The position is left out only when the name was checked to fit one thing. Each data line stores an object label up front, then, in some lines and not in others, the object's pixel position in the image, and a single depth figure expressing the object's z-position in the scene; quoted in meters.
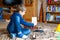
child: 1.61
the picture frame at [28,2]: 2.78
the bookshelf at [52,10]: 2.63
